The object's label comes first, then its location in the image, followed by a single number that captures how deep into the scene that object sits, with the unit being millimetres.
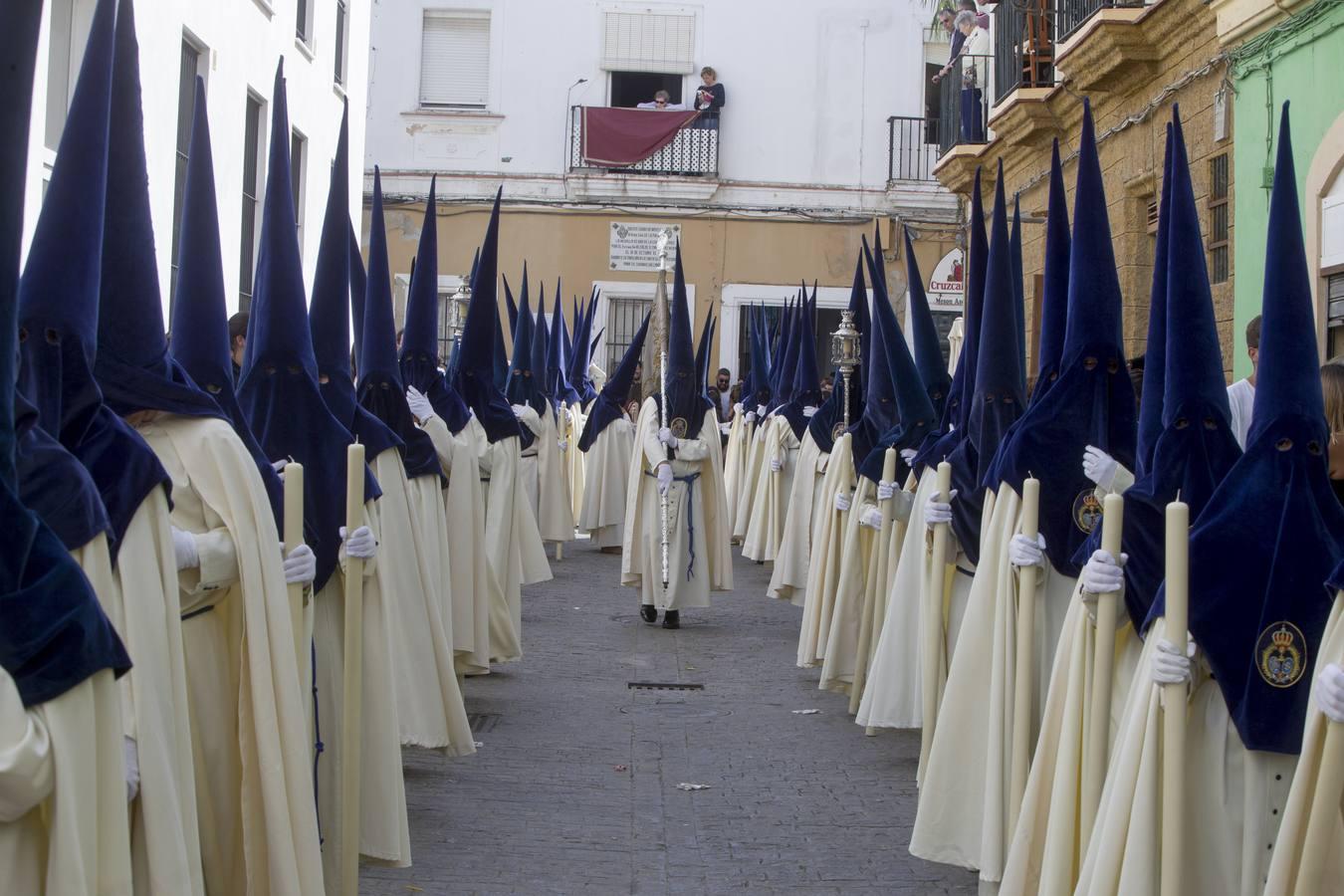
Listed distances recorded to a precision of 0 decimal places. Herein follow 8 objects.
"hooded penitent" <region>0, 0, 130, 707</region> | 3229
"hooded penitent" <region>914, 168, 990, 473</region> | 7520
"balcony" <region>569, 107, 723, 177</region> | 27406
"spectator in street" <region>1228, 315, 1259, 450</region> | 6770
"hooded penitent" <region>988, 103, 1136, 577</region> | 5711
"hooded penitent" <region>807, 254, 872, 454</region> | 11547
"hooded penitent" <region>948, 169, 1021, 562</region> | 6809
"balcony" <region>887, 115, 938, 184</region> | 27422
